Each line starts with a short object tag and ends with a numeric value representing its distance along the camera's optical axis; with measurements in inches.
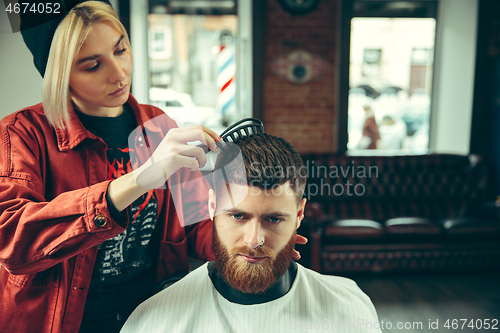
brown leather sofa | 121.3
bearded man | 34.5
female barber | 25.5
